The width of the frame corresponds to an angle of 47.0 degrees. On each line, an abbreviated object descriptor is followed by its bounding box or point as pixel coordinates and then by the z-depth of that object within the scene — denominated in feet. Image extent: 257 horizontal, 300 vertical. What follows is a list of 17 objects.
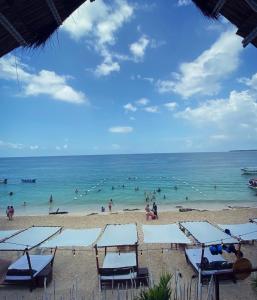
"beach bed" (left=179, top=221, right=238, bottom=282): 36.63
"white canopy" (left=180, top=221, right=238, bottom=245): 37.14
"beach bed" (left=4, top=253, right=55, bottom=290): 36.24
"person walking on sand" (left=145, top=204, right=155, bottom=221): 77.77
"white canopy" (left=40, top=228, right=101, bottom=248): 38.34
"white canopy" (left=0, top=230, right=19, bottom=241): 40.33
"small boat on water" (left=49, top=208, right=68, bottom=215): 105.57
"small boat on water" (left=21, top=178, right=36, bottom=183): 240.12
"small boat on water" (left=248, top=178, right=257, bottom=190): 156.77
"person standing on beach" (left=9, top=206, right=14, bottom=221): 84.75
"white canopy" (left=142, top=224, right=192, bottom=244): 38.58
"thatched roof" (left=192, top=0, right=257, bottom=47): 12.08
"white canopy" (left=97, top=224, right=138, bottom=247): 37.28
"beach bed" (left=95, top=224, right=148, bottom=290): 35.76
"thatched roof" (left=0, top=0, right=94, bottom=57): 10.64
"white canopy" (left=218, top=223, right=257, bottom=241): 39.93
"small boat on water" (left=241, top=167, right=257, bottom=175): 241.41
